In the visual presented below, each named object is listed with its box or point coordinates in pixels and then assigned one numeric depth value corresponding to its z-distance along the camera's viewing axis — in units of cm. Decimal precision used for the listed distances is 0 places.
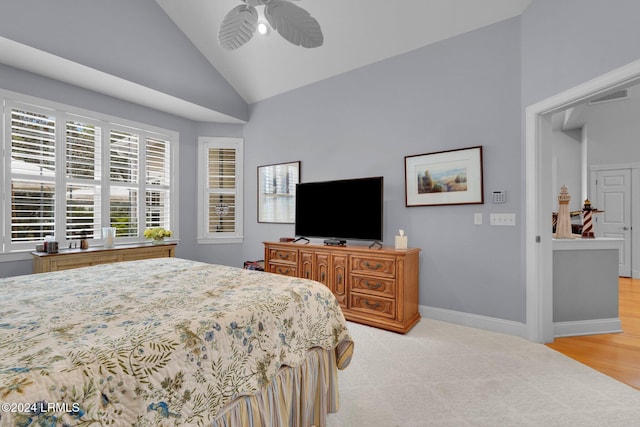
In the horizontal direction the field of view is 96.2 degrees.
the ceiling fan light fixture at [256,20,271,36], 258
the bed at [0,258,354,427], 74
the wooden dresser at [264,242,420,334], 287
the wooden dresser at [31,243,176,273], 304
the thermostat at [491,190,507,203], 285
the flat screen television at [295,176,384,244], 323
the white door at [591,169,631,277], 528
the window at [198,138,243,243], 482
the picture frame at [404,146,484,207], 298
